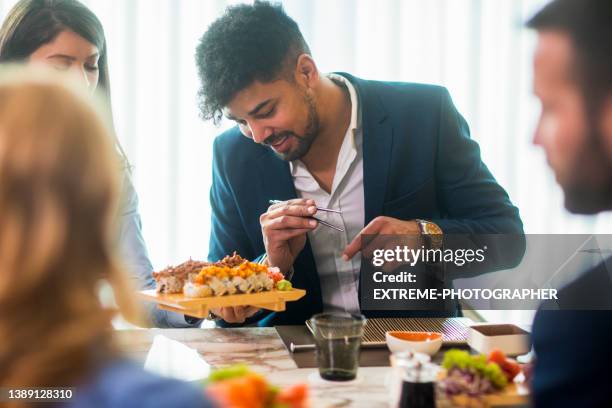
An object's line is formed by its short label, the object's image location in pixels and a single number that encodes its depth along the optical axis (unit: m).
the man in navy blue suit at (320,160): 1.86
